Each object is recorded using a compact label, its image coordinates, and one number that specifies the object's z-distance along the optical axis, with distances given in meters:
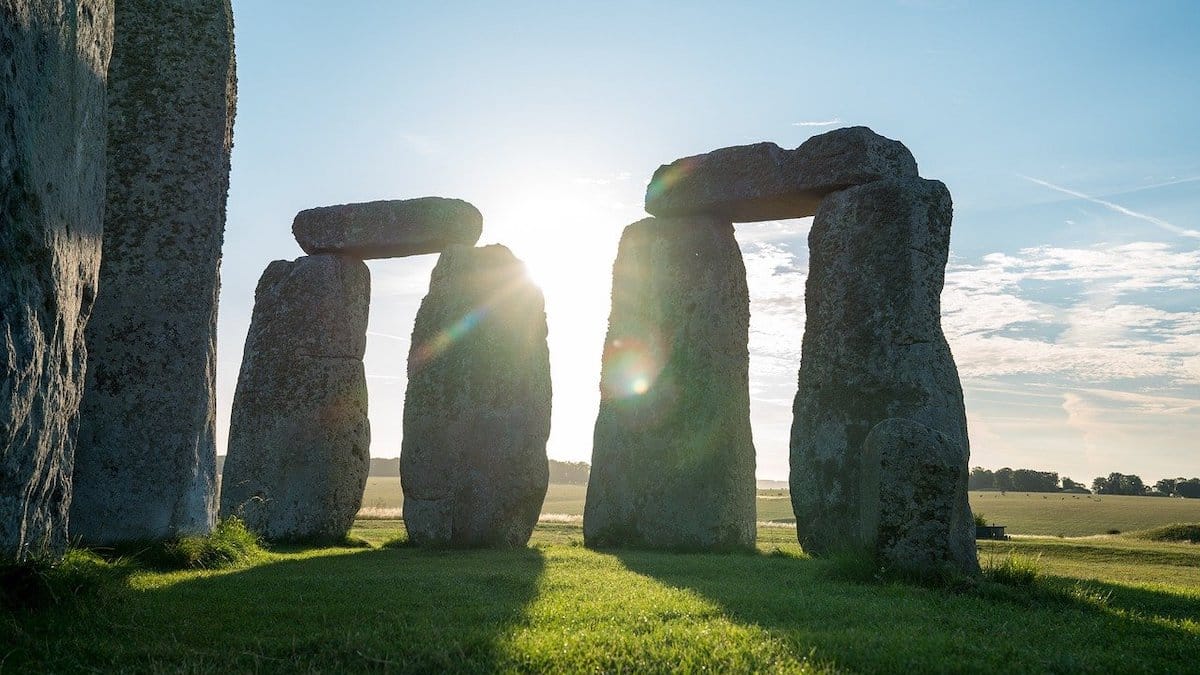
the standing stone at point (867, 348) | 13.67
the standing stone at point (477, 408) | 15.35
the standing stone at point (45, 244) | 6.62
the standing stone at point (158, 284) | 10.47
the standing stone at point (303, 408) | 17.27
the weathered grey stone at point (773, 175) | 14.80
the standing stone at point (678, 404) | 15.48
